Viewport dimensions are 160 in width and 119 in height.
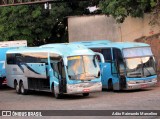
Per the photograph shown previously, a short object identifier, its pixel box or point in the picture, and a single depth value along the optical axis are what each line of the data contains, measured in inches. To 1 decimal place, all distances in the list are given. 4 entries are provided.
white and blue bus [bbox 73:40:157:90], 1080.8
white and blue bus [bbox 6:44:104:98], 989.2
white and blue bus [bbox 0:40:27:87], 1359.5
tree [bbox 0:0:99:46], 1624.0
